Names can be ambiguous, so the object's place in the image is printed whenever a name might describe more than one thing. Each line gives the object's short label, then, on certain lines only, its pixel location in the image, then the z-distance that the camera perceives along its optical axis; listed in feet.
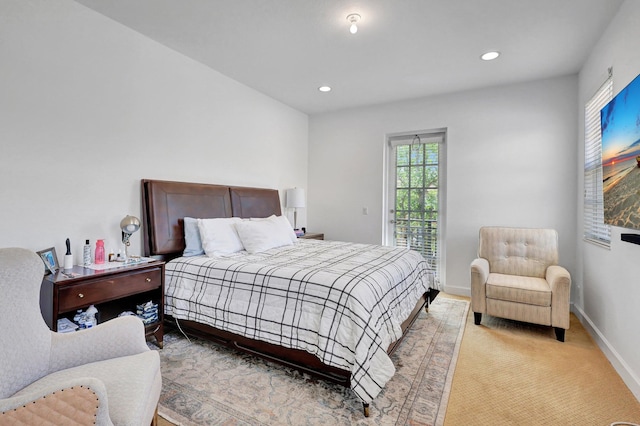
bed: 5.95
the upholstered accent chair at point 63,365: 3.14
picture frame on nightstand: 6.81
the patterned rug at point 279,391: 5.61
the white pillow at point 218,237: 9.56
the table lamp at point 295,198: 14.89
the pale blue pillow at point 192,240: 9.78
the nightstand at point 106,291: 6.30
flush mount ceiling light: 8.00
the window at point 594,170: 8.78
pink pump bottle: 7.81
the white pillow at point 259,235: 10.21
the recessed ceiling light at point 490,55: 9.89
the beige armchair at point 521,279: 8.92
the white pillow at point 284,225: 11.82
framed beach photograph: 6.20
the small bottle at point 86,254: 7.57
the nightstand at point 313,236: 14.67
